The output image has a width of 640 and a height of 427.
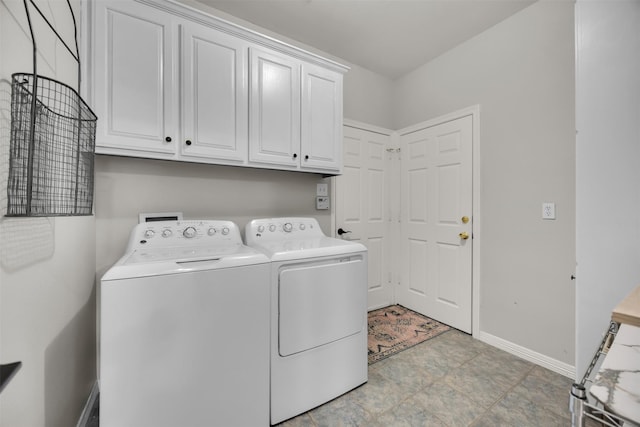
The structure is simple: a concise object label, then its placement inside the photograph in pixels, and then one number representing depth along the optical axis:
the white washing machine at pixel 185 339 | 1.08
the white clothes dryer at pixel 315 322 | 1.45
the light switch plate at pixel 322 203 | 2.55
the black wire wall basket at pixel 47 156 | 0.72
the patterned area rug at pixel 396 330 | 2.22
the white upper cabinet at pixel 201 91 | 1.43
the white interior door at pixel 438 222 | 2.49
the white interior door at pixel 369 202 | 2.78
